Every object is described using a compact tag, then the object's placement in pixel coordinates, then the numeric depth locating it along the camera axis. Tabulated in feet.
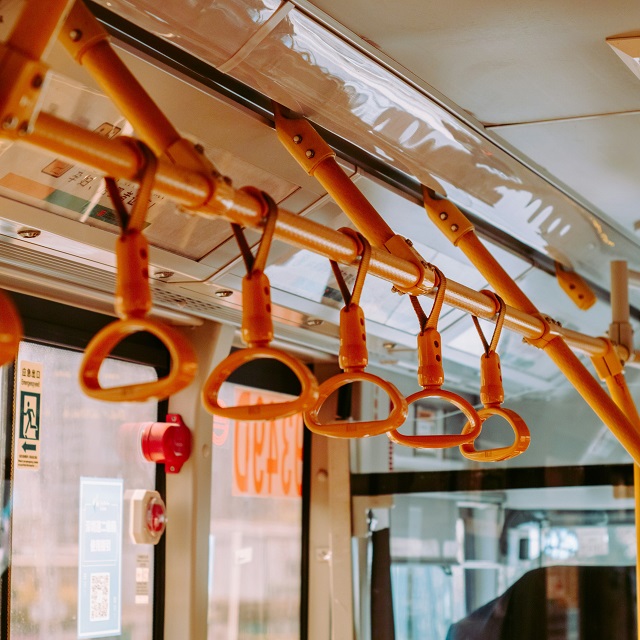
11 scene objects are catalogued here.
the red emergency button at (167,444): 11.44
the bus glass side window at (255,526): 13.37
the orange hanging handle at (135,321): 4.21
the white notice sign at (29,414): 10.00
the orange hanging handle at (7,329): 4.24
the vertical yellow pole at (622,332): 9.76
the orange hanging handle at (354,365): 5.40
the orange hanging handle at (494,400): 6.77
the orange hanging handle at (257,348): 4.68
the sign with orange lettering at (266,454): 13.75
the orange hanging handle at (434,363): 6.17
